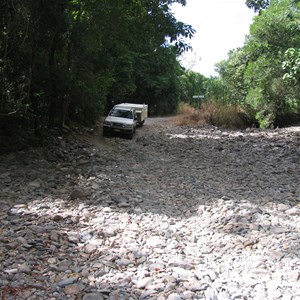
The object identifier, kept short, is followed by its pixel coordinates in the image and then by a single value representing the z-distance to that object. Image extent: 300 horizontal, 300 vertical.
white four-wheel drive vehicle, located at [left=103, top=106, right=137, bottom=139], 16.77
